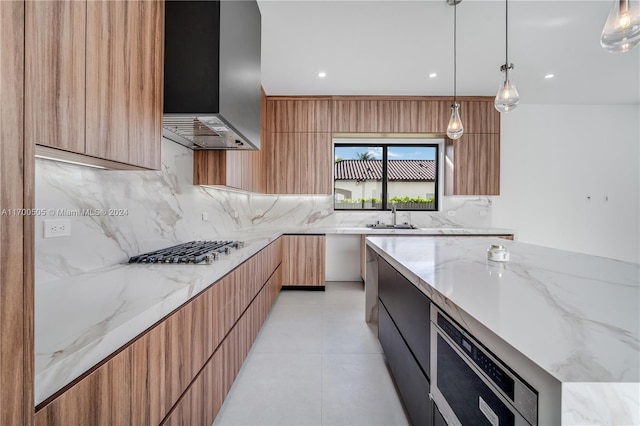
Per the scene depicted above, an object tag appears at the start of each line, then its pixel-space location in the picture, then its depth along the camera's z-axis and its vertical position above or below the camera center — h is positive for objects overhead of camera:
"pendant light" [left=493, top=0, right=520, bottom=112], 2.08 +0.90
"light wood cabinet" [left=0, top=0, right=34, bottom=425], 0.47 -0.06
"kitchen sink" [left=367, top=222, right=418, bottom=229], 4.33 -0.23
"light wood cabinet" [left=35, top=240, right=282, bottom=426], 0.66 -0.55
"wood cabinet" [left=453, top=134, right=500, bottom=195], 4.10 +0.72
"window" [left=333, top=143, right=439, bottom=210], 4.66 +0.60
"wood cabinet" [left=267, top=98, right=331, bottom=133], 4.12 +1.45
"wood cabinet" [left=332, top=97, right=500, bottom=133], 4.09 +1.45
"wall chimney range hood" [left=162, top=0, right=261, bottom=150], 1.48 +0.80
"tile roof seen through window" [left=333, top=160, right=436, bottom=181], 4.66 +0.70
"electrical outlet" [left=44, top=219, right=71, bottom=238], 1.15 -0.09
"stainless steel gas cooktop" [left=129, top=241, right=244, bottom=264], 1.52 -0.27
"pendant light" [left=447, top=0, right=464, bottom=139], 2.62 +0.83
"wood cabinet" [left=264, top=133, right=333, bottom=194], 4.14 +0.72
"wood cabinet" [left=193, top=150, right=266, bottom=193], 2.45 +0.39
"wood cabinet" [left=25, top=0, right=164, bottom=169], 0.69 +0.41
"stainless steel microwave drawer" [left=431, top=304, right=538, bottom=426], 0.64 -0.49
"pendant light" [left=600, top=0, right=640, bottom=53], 1.26 +0.88
